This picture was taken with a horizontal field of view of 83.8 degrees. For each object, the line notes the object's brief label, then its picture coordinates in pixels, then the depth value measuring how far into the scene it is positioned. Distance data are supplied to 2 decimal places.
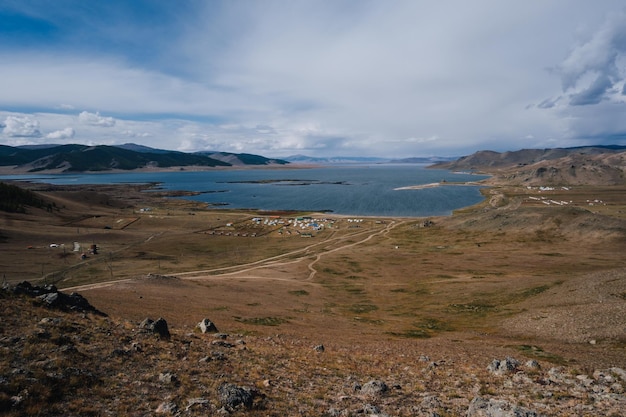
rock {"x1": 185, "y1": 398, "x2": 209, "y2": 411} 16.30
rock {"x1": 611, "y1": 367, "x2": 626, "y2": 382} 20.69
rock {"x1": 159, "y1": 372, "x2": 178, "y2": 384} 18.72
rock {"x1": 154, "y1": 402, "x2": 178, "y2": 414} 15.66
